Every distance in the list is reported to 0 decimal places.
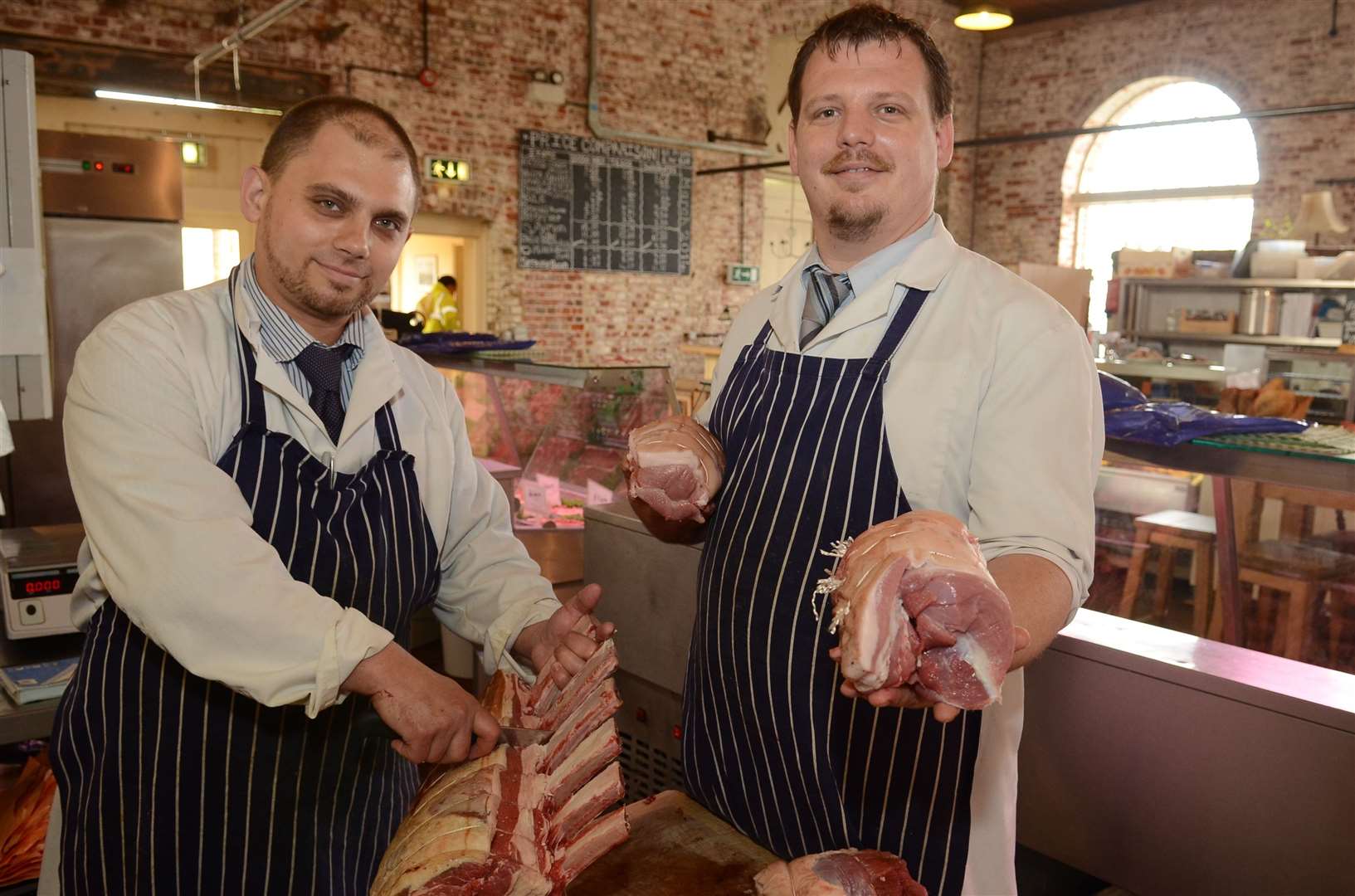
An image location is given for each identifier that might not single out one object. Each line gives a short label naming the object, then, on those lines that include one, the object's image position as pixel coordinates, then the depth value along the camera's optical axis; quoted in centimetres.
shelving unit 989
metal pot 989
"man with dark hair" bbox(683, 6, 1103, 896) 153
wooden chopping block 160
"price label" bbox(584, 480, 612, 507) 406
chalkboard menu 1031
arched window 1191
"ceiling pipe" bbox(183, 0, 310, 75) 691
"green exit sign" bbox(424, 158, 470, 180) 955
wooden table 228
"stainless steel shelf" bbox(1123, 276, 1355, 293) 945
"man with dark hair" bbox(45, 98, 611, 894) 149
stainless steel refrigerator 579
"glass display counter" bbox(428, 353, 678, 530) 403
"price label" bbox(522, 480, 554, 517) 412
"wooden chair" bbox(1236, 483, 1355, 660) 287
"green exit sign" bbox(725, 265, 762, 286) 1209
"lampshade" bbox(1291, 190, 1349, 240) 948
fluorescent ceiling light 707
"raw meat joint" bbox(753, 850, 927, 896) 140
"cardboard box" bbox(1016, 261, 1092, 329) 889
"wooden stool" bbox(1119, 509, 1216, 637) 340
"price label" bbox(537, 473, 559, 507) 417
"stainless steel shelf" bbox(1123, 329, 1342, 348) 949
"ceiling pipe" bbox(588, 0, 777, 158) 1053
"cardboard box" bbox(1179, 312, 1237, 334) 1019
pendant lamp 771
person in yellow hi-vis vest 891
